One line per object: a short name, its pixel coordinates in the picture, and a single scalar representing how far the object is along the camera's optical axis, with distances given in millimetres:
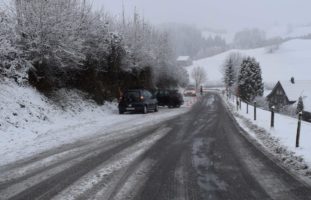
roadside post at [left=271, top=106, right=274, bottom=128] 16391
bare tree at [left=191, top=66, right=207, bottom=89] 152375
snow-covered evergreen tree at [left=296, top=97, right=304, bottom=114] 63775
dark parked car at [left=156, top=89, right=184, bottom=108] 36250
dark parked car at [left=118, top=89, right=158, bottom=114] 26891
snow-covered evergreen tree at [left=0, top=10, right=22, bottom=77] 16995
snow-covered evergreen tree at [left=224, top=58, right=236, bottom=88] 106875
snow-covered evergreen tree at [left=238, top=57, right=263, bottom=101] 85625
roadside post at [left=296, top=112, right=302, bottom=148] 11544
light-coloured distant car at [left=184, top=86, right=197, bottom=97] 68775
